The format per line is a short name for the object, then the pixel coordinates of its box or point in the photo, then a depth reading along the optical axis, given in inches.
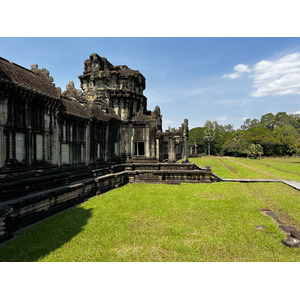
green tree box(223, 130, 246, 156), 2483.5
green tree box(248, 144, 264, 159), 2305.6
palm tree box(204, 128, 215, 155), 2721.5
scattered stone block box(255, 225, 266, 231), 256.0
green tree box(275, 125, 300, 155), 2214.4
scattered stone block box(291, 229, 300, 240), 229.5
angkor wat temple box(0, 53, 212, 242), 306.2
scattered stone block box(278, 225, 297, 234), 248.4
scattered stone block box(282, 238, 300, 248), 211.3
